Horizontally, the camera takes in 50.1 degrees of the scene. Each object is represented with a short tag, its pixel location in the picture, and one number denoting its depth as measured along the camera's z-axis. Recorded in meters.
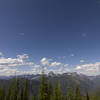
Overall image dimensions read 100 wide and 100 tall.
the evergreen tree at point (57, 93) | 49.56
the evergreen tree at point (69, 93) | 57.09
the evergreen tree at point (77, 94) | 54.78
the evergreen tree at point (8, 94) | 60.56
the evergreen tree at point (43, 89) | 35.90
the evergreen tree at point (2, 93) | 61.21
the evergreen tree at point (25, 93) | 59.28
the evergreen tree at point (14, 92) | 56.11
